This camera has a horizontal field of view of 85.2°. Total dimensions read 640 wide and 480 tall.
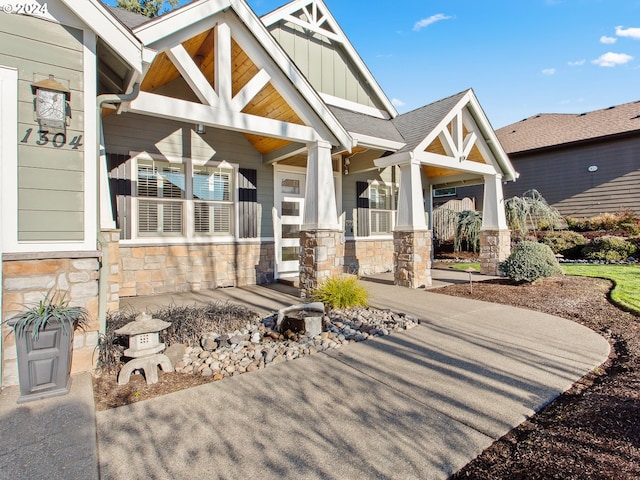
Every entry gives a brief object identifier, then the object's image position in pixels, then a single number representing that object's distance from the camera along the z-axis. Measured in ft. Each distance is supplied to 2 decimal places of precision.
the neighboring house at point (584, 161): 47.24
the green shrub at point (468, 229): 44.75
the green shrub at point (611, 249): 36.94
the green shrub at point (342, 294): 17.94
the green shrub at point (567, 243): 41.16
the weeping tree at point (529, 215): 46.52
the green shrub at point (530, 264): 23.86
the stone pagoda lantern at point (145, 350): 10.23
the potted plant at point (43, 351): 8.92
